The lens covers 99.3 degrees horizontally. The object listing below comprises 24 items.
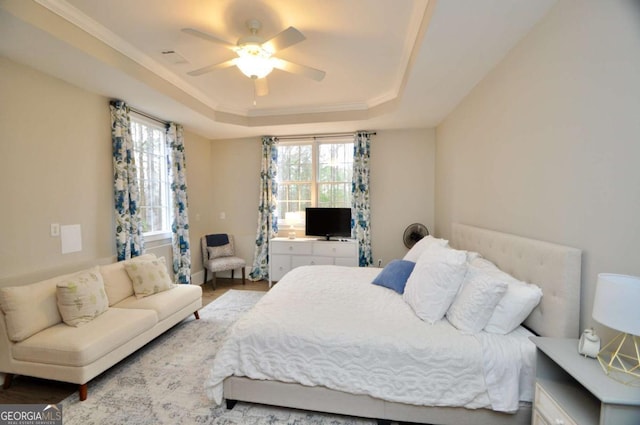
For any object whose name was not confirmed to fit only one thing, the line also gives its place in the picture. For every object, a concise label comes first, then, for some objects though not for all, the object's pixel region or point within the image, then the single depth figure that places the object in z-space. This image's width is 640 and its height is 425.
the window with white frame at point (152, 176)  3.81
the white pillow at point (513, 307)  1.67
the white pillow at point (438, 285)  1.91
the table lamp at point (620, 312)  1.01
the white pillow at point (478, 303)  1.71
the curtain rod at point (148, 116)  3.57
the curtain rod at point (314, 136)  4.75
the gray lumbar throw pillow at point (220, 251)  4.78
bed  1.54
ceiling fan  2.01
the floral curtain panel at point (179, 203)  4.15
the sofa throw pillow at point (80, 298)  2.22
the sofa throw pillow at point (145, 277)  2.94
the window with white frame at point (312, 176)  4.91
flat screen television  4.62
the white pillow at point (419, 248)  2.90
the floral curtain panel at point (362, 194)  4.59
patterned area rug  1.79
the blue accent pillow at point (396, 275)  2.53
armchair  4.54
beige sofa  1.97
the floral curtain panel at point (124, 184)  3.23
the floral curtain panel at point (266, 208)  4.87
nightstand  1.01
